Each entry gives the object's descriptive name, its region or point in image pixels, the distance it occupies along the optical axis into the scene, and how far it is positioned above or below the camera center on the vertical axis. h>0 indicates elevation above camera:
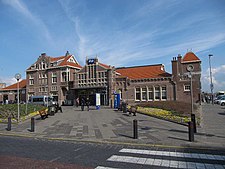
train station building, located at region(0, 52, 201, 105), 36.59 +2.58
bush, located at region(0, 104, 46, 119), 19.75 -1.81
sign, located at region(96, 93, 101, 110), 28.32 -1.12
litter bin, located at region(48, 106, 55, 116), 21.08 -1.81
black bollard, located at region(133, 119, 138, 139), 9.76 -1.82
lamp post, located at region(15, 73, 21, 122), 16.77 +1.57
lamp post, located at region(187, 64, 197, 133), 10.58 -1.48
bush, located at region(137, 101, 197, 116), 18.27 -1.59
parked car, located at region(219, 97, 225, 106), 35.29 -1.81
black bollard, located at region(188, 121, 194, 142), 8.92 -1.87
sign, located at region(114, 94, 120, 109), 27.59 -1.00
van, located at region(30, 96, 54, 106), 44.90 -1.44
